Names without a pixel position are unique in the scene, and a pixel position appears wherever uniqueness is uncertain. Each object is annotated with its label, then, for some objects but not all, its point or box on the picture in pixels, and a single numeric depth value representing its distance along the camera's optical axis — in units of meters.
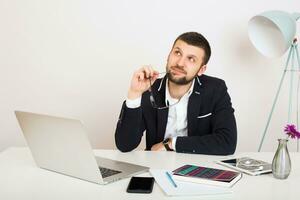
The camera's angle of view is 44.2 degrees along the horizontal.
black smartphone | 1.17
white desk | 1.14
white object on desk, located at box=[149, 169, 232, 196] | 1.15
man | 1.75
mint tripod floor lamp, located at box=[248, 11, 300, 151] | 2.54
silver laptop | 1.19
